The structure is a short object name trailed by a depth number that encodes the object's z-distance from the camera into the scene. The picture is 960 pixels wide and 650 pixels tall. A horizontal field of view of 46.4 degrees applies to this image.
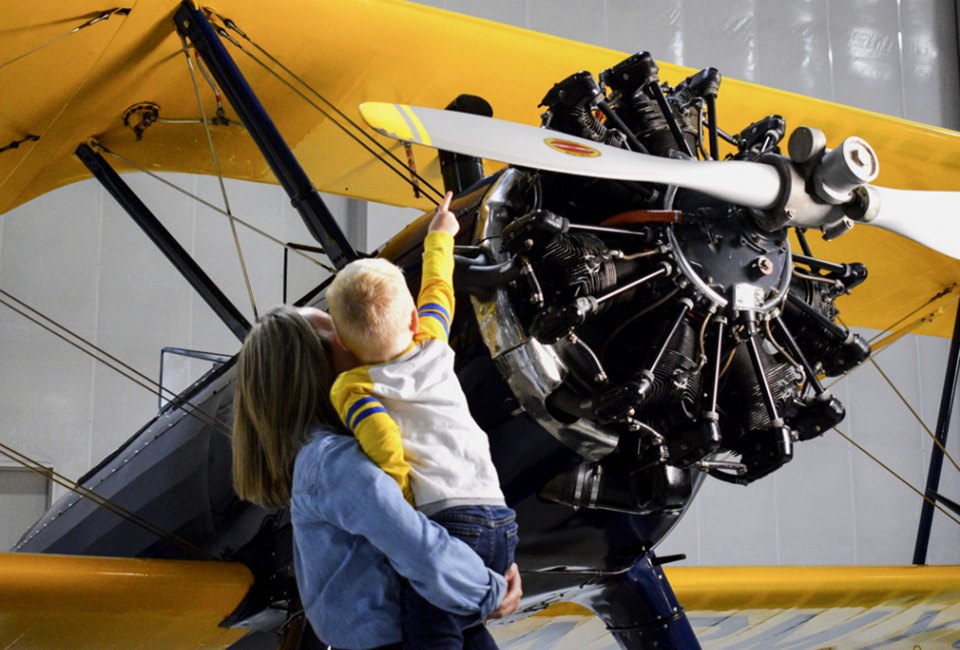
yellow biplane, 1.99
